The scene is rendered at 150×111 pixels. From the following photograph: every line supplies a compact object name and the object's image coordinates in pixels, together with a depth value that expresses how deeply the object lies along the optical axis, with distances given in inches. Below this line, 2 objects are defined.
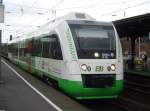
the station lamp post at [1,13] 335.8
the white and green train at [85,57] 260.2
